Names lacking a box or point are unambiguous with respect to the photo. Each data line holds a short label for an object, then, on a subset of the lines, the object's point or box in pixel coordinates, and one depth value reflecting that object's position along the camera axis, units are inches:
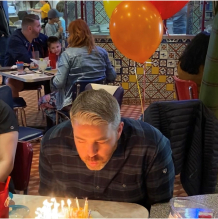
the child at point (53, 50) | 182.7
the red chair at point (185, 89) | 114.7
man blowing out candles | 56.7
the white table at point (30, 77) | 154.6
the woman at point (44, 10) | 333.4
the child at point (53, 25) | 273.3
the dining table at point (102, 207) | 50.4
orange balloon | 102.3
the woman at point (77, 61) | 151.0
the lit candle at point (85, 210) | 47.6
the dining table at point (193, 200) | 51.5
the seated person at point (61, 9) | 291.9
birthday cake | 46.3
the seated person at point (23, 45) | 188.4
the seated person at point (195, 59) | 117.1
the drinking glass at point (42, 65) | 169.6
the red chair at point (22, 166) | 75.1
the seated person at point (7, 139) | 72.6
